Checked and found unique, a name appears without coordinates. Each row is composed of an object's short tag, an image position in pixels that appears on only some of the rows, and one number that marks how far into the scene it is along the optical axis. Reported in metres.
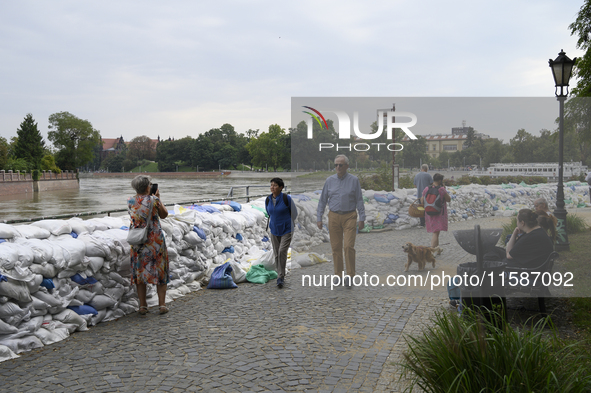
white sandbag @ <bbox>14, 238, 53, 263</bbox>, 4.70
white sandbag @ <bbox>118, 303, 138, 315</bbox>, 5.47
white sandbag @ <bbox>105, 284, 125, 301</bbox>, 5.35
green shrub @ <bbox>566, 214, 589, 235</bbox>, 6.68
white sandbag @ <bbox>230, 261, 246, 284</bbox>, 7.02
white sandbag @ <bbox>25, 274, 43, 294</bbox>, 4.53
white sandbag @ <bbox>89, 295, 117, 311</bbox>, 5.14
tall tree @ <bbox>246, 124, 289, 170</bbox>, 68.44
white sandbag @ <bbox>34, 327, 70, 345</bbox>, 4.46
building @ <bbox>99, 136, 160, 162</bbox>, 168.75
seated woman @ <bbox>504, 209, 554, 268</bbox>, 4.95
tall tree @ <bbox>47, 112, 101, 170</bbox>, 107.19
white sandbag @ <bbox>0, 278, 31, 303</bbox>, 4.27
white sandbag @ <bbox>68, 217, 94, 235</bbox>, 5.87
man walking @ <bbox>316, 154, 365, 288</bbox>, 6.48
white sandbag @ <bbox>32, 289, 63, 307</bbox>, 4.64
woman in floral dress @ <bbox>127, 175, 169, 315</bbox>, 5.37
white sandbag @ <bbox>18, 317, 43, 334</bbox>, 4.39
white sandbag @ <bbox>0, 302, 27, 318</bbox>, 4.24
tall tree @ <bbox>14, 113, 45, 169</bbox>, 90.62
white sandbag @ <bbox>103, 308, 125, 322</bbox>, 5.22
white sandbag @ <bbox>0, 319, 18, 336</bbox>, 4.18
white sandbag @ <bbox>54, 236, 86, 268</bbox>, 4.96
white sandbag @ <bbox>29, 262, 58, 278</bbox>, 4.64
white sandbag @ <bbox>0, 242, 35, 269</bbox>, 4.49
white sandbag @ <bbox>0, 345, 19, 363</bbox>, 4.05
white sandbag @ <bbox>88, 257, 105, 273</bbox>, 5.20
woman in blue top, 6.96
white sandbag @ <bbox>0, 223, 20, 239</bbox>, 4.94
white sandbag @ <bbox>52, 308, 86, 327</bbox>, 4.74
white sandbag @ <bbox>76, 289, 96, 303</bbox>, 5.04
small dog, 6.57
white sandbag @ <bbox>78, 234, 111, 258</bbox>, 5.25
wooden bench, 4.93
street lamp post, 5.71
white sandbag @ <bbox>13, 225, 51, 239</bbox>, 5.30
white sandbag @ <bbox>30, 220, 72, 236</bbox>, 5.62
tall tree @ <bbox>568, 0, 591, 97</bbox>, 10.18
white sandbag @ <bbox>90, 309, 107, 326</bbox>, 5.02
